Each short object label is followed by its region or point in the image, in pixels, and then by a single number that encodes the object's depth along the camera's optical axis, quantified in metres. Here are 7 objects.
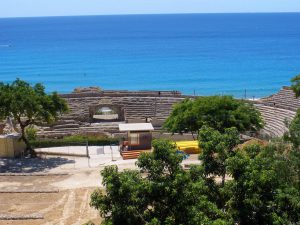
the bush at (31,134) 43.64
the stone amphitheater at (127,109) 49.23
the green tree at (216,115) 37.28
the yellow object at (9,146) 38.22
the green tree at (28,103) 35.38
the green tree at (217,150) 18.47
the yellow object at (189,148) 38.12
